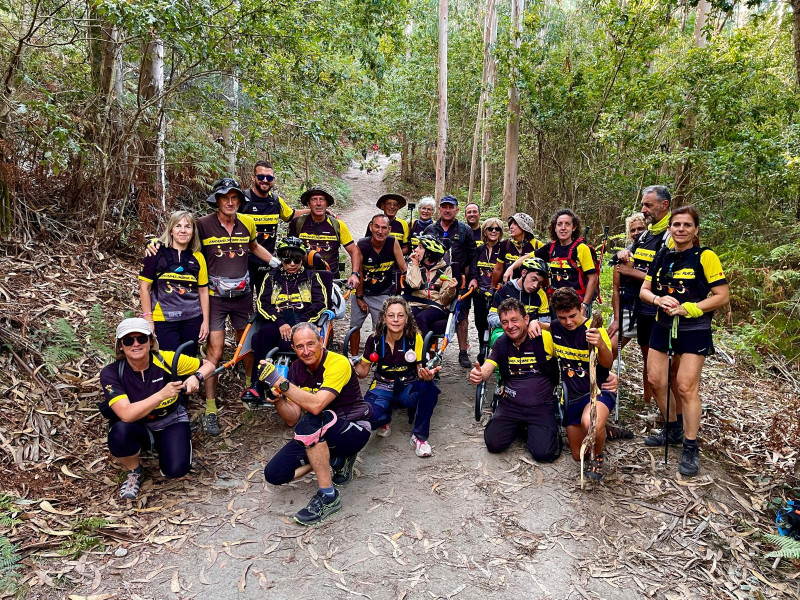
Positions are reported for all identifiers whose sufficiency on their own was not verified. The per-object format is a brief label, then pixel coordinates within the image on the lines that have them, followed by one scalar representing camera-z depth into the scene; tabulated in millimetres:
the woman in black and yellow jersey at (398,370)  5059
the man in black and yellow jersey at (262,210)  5949
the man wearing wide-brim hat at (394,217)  6438
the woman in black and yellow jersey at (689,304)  4387
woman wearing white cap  4109
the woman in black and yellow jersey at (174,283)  4938
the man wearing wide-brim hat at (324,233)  6176
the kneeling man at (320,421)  4086
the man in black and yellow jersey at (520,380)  4887
